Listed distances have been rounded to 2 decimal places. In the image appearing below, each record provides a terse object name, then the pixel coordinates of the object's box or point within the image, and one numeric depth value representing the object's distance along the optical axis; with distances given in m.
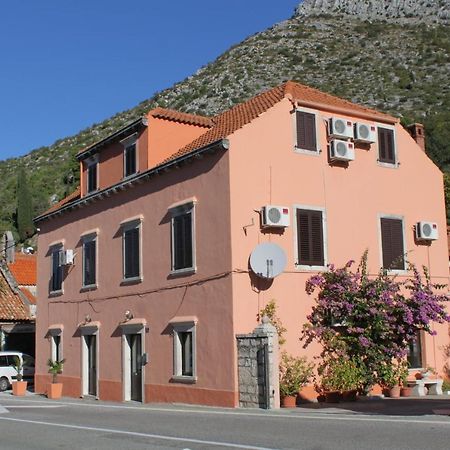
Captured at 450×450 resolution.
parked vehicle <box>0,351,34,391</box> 31.03
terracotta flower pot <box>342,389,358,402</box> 19.31
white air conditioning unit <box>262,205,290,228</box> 18.97
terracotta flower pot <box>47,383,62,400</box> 25.72
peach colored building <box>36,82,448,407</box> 19.00
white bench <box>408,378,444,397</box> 20.34
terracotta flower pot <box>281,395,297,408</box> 17.88
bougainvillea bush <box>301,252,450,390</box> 19.22
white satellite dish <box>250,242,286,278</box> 18.45
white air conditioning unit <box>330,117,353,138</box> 20.61
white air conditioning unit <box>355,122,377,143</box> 21.22
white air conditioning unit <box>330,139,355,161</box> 20.67
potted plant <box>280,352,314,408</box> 17.92
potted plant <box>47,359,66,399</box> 25.73
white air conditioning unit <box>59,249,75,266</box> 26.02
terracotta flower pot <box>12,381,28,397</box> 27.52
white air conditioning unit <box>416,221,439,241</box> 22.19
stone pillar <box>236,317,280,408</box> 17.12
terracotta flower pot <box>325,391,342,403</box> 19.14
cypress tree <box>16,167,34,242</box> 69.06
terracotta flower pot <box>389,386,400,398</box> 20.31
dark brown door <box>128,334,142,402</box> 22.39
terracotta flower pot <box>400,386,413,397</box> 20.34
